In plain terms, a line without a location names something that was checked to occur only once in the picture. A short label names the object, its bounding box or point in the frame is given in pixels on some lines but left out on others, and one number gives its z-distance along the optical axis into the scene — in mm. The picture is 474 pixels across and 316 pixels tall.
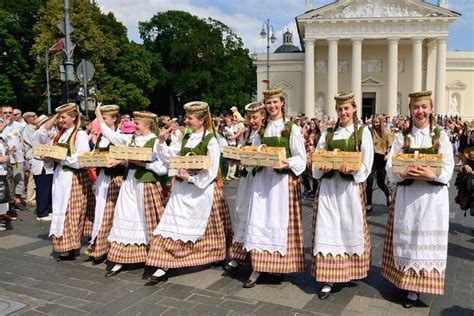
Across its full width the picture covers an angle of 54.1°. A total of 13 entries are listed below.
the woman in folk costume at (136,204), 5973
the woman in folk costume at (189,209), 5629
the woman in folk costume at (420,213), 4746
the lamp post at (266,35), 32209
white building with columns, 48844
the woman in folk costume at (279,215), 5352
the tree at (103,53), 37375
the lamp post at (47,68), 34572
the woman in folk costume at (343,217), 5066
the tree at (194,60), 53656
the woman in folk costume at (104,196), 6328
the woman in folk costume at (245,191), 5734
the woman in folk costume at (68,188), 6531
